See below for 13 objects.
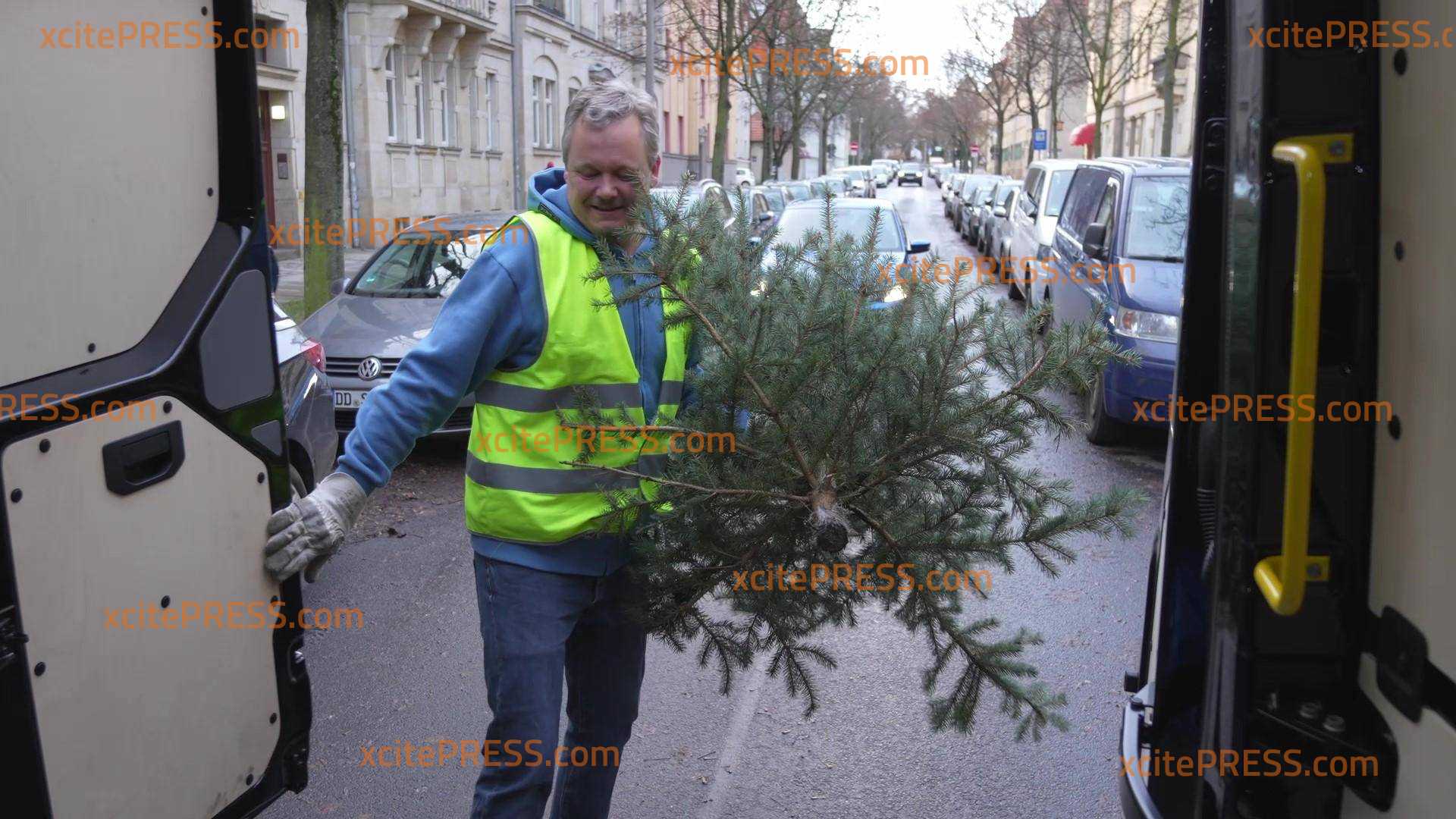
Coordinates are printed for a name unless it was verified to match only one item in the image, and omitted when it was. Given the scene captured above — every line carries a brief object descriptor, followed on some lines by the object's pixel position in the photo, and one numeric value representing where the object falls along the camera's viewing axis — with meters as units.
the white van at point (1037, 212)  14.90
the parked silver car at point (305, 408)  5.82
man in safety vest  2.55
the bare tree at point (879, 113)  67.19
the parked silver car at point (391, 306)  8.09
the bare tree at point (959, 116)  72.31
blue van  8.11
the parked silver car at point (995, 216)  20.98
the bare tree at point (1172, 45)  25.33
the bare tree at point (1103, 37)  33.72
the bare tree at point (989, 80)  46.35
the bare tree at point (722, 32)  29.56
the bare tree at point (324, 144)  10.06
